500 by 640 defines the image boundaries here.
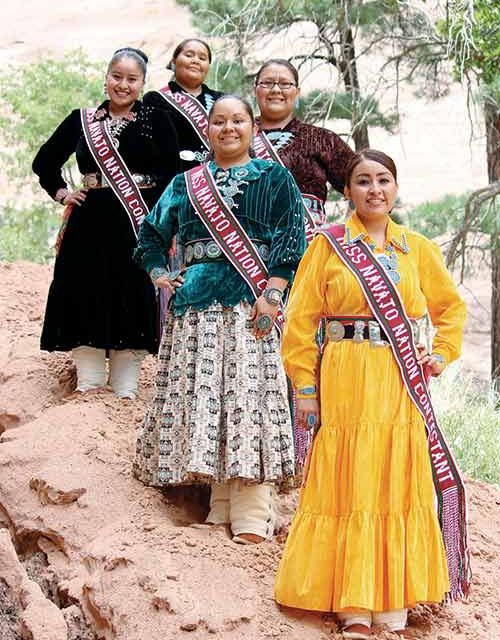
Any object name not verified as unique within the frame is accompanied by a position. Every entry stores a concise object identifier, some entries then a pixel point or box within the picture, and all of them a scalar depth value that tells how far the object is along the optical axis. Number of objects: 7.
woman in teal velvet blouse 4.48
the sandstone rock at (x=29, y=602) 4.29
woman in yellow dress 3.96
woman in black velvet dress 5.70
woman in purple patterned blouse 5.41
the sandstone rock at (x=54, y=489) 4.97
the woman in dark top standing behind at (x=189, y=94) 5.83
